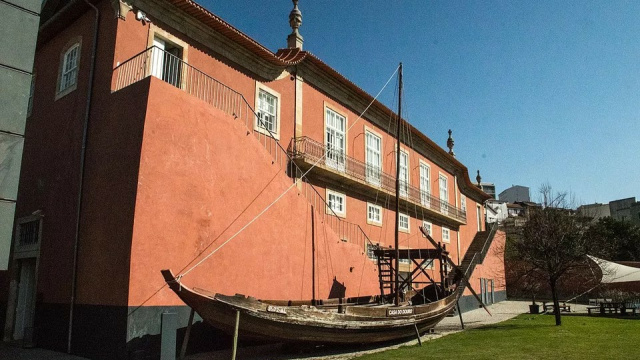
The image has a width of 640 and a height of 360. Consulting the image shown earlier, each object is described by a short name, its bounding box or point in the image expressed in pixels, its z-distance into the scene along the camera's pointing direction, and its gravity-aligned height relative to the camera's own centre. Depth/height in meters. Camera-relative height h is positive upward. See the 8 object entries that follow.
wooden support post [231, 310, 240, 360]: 7.54 -1.06
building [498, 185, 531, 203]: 73.25 +11.93
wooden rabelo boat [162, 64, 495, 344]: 7.95 -0.90
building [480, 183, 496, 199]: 75.75 +13.15
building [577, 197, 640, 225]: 52.18 +7.21
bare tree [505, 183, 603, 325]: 16.88 +1.08
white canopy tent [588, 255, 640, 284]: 22.29 -0.04
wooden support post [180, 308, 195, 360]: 7.98 -1.20
